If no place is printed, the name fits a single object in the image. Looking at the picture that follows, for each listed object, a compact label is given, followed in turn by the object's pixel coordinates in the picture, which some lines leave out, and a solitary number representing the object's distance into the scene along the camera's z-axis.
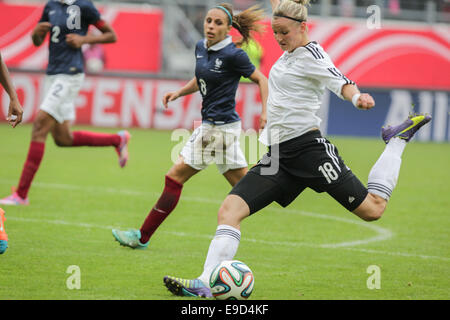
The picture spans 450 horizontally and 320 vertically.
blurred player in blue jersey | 19.50
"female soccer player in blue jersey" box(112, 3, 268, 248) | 14.88
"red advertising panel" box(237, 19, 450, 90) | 47.69
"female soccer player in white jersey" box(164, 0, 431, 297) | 11.34
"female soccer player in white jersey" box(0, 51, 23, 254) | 12.53
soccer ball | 10.86
